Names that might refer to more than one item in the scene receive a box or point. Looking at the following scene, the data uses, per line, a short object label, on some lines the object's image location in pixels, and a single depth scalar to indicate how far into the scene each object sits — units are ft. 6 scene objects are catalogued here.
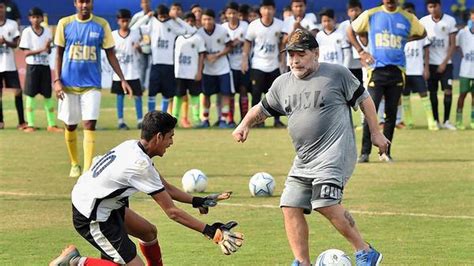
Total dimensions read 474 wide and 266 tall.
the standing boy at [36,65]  157.58
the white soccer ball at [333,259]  59.11
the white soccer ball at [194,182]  93.66
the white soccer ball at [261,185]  93.09
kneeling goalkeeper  54.75
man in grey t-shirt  60.03
